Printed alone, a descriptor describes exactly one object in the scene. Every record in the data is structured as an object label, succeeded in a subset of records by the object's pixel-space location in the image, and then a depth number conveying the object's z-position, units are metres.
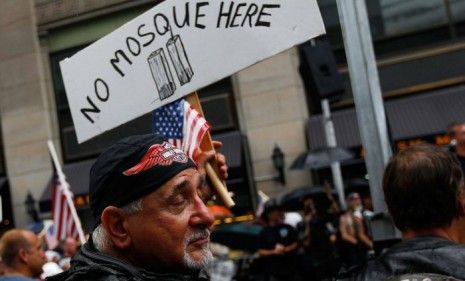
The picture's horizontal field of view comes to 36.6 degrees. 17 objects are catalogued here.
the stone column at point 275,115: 13.16
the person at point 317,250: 9.02
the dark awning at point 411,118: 12.23
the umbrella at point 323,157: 10.49
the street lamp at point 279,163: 13.35
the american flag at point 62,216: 7.99
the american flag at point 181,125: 3.40
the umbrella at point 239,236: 10.17
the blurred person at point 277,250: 9.04
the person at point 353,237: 9.06
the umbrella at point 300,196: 10.92
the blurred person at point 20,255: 4.86
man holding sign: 1.82
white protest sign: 3.30
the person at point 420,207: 2.11
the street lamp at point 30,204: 6.71
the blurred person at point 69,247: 8.57
